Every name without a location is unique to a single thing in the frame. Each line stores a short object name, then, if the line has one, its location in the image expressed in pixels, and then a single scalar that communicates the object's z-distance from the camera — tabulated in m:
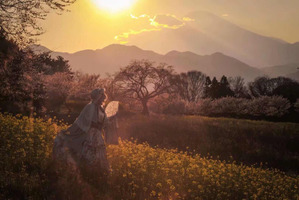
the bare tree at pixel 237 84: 59.05
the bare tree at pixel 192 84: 67.28
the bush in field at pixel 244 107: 35.19
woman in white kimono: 7.33
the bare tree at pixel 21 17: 12.09
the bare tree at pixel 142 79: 33.19
